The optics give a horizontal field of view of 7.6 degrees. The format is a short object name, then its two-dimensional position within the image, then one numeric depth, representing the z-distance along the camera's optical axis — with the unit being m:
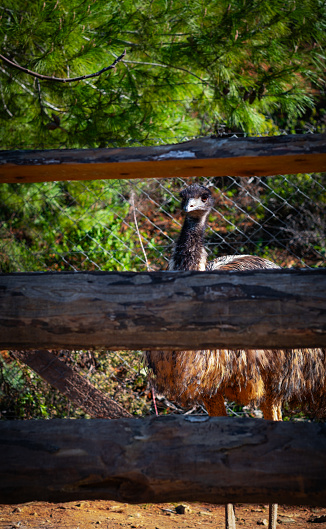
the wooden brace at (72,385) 5.96
